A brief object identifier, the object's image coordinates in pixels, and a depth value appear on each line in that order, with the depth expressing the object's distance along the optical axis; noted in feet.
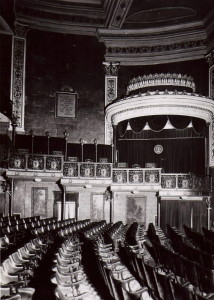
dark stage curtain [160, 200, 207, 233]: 59.72
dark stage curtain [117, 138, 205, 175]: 67.70
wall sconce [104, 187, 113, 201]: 62.28
